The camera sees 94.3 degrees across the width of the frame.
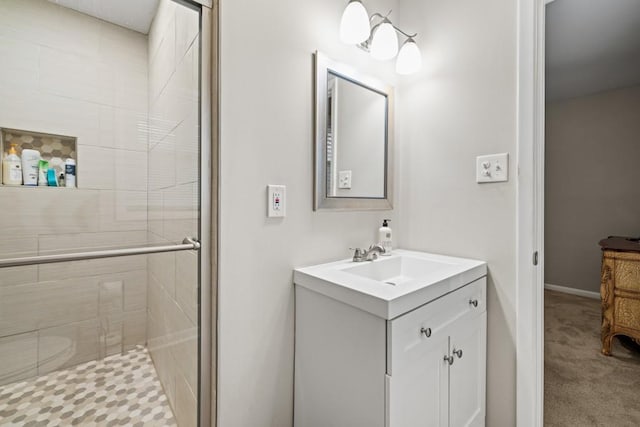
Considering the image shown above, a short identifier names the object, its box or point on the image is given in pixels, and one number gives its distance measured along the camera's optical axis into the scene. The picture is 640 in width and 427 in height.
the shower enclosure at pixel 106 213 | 0.82
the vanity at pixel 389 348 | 0.90
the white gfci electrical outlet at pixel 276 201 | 1.15
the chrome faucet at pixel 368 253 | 1.39
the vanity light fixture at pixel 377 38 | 1.30
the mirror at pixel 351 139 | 1.33
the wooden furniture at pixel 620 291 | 2.02
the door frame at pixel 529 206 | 1.24
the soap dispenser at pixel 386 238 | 1.55
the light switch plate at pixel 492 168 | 1.30
